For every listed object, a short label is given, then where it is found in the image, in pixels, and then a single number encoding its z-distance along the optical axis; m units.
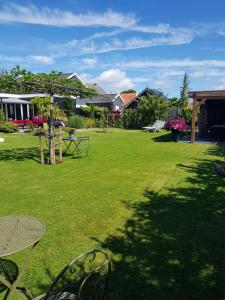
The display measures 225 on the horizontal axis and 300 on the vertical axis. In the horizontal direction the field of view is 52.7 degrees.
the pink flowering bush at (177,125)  13.95
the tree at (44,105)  11.69
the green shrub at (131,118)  22.76
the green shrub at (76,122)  21.36
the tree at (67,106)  23.76
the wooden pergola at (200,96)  12.87
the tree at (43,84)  7.99
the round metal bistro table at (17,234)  1.95
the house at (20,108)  23.29
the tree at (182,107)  22.21
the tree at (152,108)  21.49
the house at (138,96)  25.52
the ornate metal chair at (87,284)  1.82
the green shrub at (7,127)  18.03
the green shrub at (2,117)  18.88
